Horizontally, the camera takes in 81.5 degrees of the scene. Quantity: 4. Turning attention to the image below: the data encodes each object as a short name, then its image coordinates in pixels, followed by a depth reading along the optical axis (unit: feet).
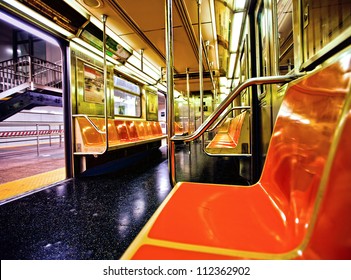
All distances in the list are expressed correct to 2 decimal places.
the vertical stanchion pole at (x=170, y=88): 3.21
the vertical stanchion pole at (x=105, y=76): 8.73
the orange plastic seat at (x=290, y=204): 1.30
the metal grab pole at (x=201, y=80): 7.07
